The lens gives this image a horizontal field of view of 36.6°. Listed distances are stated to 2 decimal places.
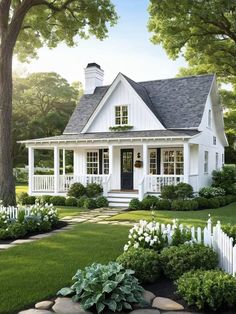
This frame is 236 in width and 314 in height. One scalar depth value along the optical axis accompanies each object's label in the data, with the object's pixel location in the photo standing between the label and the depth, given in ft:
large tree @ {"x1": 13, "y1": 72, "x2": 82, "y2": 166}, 124.36
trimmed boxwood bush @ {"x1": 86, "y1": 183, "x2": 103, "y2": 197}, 59.11
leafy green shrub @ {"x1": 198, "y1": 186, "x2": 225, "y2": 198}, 59.21
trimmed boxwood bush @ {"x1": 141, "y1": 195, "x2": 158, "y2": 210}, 51.98
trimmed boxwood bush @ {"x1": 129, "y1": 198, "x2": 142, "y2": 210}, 52.06
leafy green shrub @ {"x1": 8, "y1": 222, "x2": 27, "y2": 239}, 30.01
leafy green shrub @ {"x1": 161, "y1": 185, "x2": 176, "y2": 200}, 53.93
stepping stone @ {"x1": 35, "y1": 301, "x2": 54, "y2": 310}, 15.48
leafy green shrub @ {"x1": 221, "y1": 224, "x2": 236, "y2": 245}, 22.84
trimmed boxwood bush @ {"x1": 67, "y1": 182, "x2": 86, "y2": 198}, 59.41
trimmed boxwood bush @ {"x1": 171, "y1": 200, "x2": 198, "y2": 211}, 50.49
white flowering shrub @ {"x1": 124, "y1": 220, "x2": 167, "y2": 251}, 21.43
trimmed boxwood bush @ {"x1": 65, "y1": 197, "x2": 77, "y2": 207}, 57.26
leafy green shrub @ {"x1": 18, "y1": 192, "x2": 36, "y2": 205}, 60.34
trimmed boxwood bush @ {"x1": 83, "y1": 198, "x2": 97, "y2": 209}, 54.34
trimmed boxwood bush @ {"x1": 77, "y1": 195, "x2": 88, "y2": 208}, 55.98
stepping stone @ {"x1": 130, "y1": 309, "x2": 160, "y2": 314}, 15.07
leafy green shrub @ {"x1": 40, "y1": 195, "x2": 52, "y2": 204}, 59.47
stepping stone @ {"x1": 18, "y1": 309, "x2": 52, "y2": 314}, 15.01
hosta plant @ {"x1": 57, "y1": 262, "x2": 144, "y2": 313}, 15.31
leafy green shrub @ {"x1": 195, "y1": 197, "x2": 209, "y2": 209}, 53.67
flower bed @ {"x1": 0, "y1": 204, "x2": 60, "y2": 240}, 30.16
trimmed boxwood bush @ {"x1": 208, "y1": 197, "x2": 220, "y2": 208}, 53.94
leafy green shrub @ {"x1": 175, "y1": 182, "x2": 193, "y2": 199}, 53.56
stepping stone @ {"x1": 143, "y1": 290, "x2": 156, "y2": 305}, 16.40
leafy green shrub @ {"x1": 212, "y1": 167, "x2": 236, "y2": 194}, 68.28
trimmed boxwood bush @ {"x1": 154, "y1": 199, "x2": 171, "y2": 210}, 51.59
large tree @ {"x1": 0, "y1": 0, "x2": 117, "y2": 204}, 39.70
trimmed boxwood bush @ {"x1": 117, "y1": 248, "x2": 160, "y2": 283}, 18.58
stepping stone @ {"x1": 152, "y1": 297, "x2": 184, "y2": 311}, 15.56
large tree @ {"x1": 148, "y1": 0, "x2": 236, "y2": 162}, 51.85
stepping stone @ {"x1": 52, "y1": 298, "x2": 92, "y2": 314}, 15.15
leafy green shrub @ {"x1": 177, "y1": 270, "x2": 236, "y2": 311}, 15.24
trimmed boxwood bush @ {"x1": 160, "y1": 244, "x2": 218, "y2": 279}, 18.54
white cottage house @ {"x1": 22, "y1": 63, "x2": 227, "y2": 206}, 59.31
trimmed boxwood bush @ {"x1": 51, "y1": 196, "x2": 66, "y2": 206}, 58.49
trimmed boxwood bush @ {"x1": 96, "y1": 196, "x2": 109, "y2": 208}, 55.26
